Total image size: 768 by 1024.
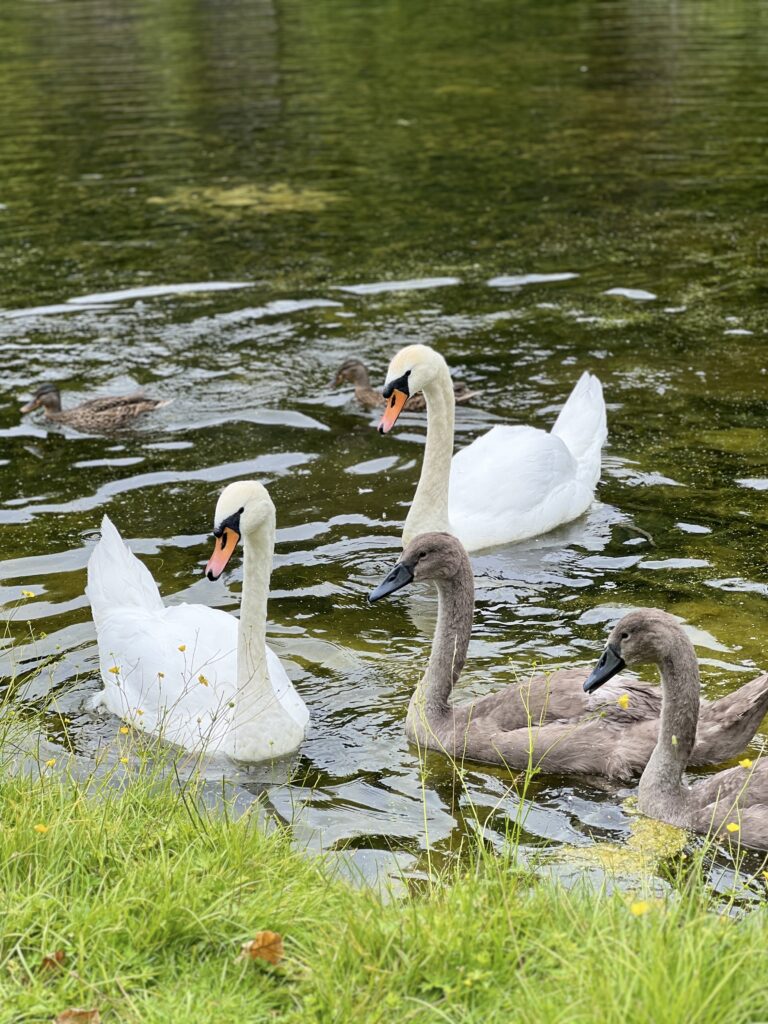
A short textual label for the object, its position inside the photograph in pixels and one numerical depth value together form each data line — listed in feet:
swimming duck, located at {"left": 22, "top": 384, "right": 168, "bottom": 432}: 36.86
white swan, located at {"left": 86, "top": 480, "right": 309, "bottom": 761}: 21.56
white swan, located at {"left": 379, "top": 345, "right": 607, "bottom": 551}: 28.99
